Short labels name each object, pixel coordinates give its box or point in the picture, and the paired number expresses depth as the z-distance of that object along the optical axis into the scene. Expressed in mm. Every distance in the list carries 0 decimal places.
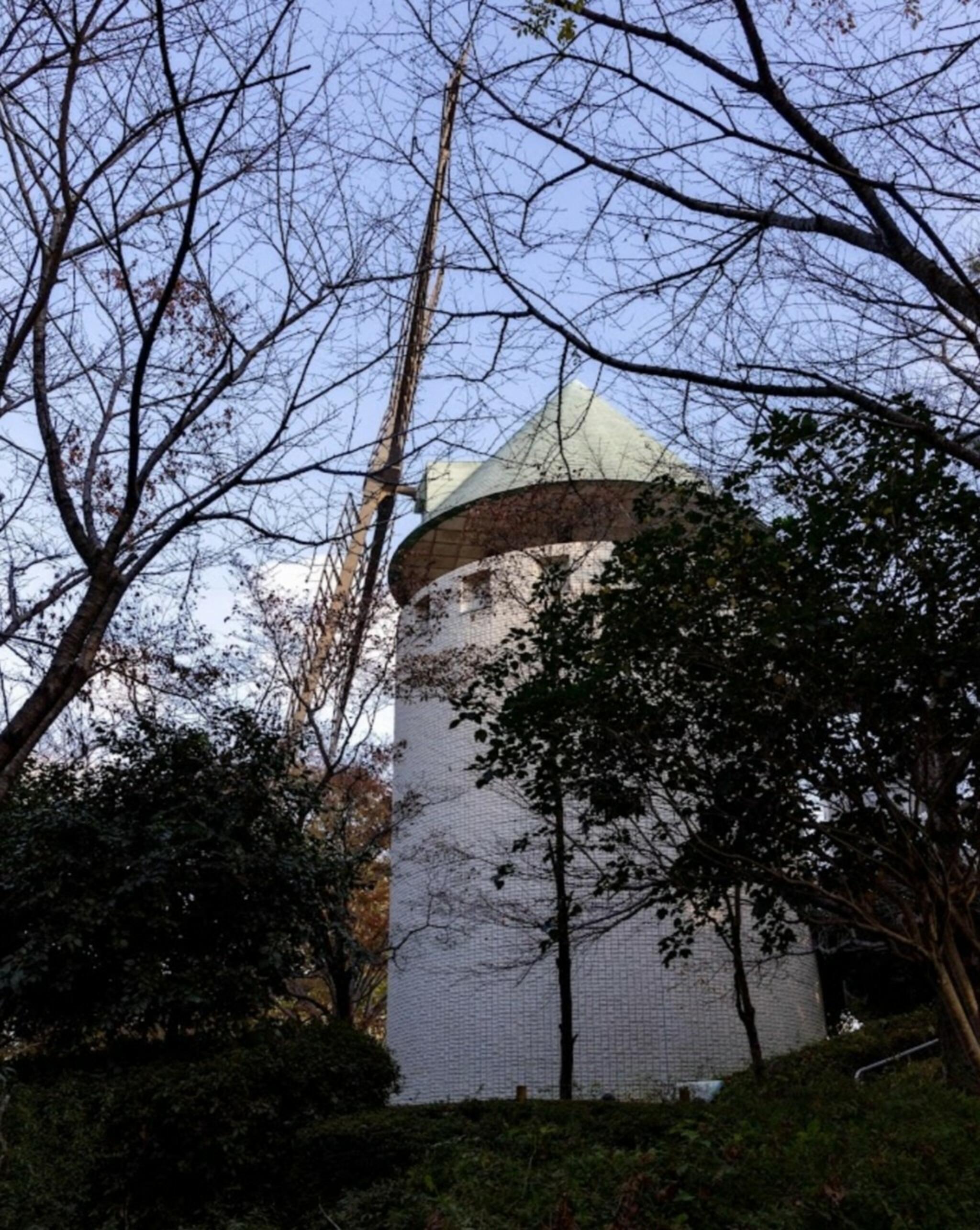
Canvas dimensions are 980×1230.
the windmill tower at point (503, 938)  12258
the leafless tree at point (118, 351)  4090
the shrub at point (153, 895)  7930
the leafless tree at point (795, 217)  3980
